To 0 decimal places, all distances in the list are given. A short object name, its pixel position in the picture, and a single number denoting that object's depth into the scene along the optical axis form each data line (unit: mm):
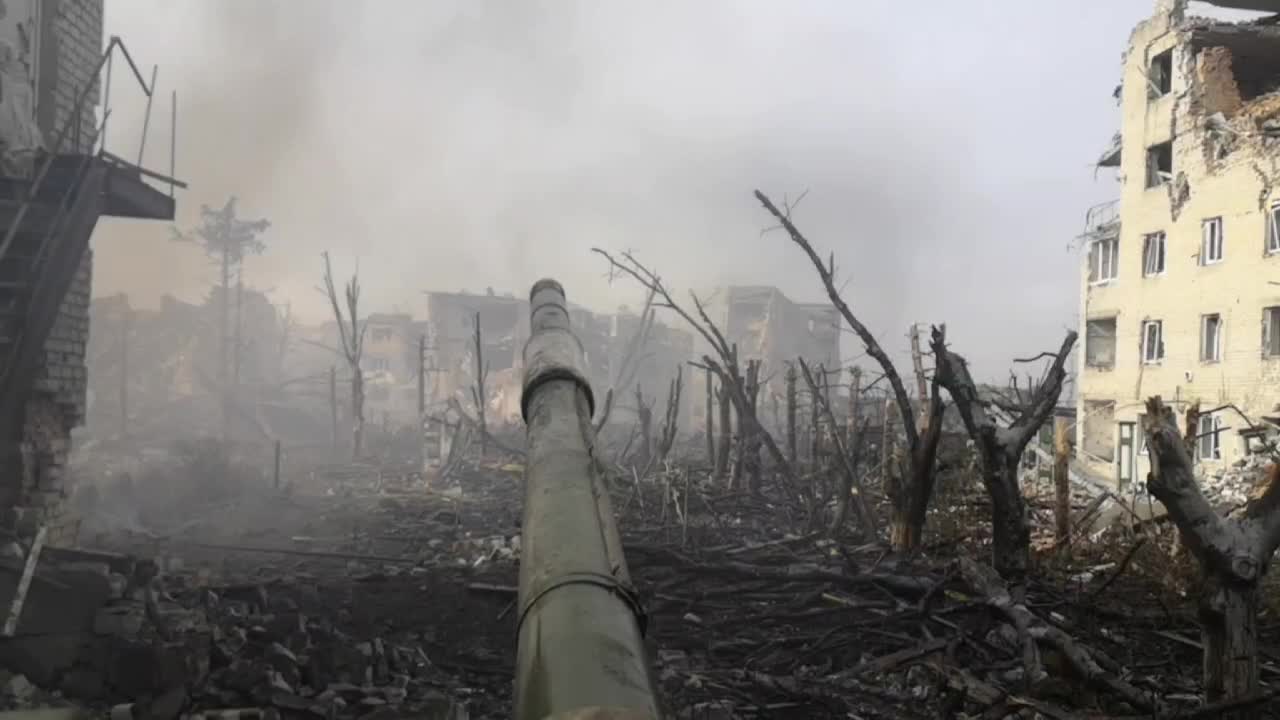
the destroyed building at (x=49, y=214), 6852
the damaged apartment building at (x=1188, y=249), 20156
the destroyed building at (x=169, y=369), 30969
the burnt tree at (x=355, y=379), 25547
